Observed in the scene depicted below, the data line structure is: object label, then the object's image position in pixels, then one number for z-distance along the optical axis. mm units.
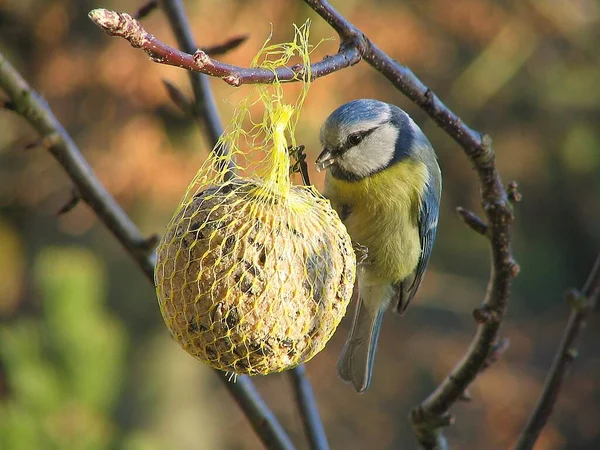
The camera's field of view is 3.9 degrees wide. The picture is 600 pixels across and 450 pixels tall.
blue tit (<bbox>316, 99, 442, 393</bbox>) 3083
